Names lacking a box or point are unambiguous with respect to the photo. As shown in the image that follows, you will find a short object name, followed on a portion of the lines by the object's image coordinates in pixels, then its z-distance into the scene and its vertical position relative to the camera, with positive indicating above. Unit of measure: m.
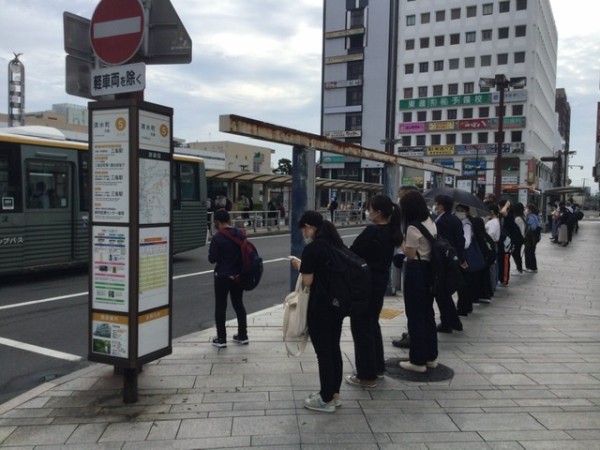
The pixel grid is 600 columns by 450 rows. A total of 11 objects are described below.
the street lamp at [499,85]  18.06 +4.05
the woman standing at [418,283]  4.89 -0.76
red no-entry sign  3.97 +1.25
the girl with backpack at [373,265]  4.45 -0.56
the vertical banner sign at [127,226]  3.88 -0.23
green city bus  9.75 -0.13
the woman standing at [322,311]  3.85 -0.83
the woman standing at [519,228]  11.05 -0.57
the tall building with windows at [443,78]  62.50 +15.58
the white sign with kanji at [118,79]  3.92 +0.87
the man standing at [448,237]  6.14 -0.42
